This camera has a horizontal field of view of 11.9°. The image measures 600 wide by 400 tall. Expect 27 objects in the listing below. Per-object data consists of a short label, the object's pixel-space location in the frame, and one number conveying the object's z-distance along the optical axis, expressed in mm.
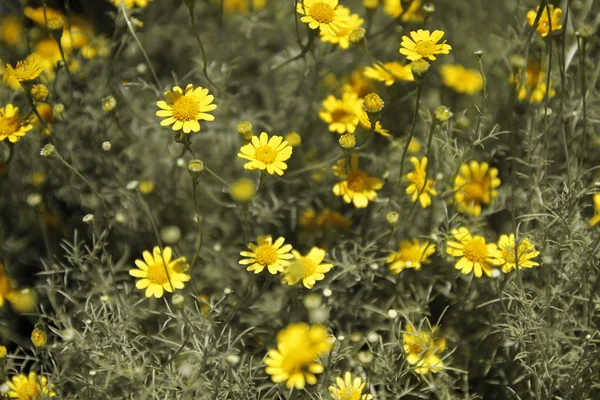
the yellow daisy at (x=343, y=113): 919
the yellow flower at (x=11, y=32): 963
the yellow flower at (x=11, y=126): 881
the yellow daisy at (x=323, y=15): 888
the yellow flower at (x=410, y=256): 895
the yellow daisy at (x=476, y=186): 913
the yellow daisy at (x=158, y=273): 882
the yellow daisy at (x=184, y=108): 873
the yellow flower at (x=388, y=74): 909
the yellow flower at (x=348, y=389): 867
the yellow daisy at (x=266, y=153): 875
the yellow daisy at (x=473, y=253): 881
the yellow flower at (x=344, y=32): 900
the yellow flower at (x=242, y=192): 879
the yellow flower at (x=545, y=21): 885
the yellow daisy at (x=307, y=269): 871
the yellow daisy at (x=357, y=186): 909
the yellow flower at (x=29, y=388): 874
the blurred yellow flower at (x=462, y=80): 963
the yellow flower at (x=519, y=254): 875
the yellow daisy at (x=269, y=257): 875
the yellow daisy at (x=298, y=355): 862
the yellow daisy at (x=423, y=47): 876
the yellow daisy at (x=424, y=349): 874
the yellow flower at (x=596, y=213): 888
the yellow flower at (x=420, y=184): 899
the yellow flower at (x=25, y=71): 874
